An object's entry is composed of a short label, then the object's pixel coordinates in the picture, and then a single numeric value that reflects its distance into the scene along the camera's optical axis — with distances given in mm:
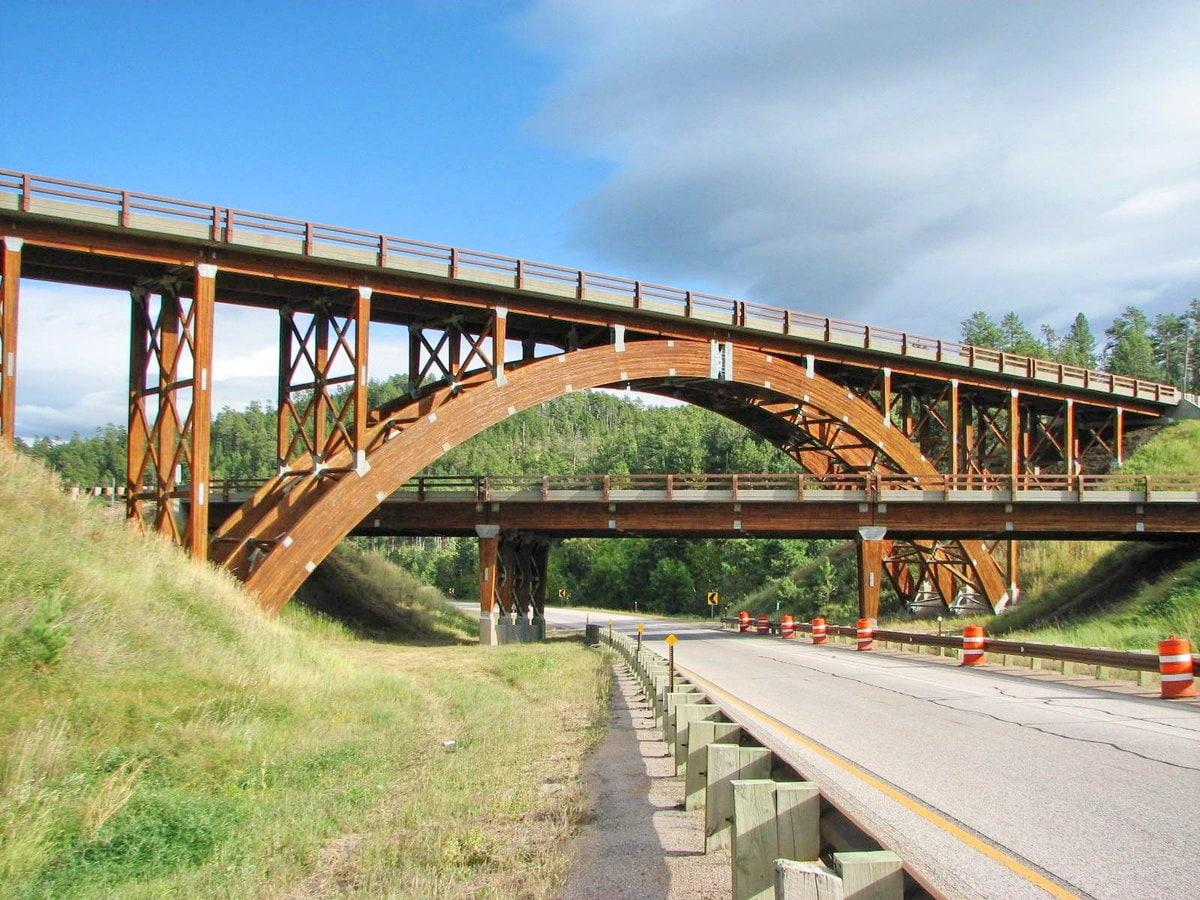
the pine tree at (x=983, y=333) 128625
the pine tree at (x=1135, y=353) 114125
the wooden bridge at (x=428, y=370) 28031
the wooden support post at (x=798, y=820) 5801
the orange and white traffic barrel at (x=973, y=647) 24750
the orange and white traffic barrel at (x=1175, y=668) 16594
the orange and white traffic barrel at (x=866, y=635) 33500
